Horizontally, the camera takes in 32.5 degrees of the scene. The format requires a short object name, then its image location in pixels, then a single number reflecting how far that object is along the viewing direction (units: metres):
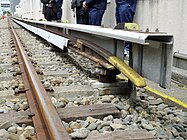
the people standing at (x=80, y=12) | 7.82
